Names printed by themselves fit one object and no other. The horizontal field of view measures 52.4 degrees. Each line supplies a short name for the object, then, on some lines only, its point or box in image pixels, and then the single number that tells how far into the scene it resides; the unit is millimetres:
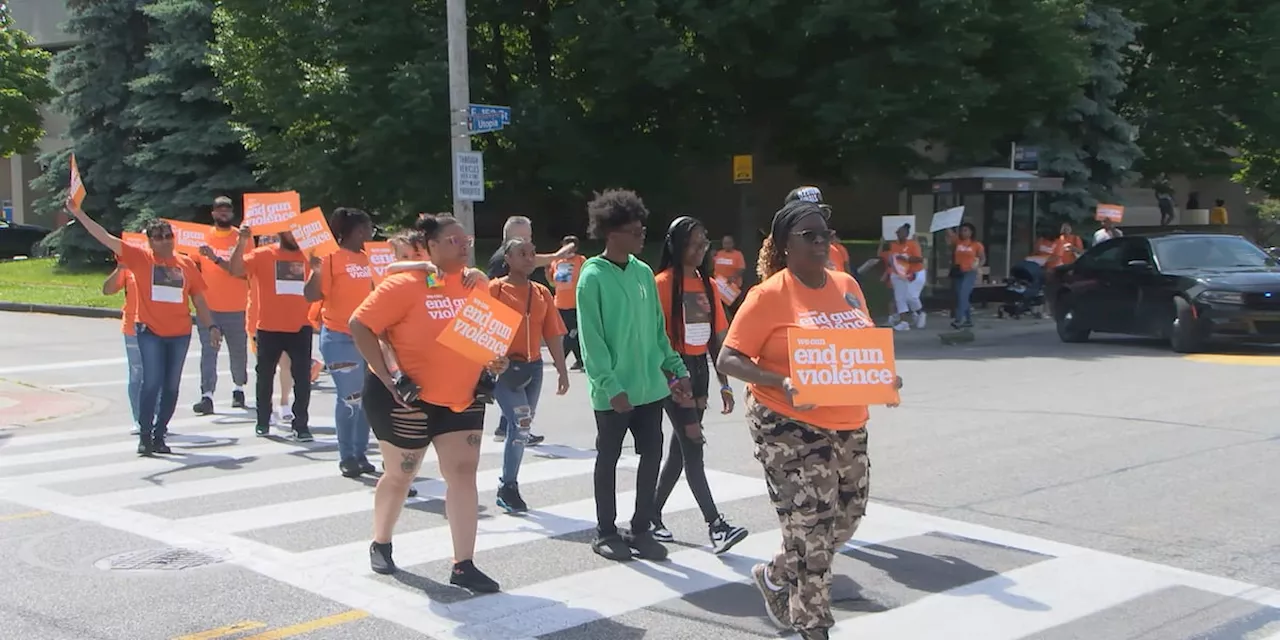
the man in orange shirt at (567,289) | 14680
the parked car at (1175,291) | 15742
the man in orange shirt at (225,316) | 12406
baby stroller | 22781
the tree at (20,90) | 42062
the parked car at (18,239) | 42781
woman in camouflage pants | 4965
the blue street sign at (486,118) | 17984
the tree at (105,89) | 34125
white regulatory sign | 17891
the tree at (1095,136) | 28109
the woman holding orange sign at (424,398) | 6070
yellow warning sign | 22438
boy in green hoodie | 6484
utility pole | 18047
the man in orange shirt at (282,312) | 10344
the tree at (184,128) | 31562
